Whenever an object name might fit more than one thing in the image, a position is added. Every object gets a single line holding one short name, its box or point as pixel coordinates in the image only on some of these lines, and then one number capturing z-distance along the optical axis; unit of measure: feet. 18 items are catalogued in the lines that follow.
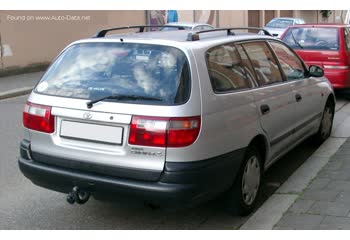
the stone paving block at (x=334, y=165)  16.63
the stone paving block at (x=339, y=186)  14.60
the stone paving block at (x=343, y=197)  13.69
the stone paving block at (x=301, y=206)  13.14
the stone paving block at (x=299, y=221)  12.15
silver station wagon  11.00
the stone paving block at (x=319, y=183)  14.90
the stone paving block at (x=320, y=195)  13.92
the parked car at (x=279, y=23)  68.18
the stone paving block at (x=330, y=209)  12.87
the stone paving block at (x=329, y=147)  18.68
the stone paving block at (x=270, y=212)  12.50
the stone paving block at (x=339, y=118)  24.04
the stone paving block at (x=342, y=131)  21.63
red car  29.89
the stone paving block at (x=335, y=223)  12.00
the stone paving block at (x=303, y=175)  15.03
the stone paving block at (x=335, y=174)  15.64
